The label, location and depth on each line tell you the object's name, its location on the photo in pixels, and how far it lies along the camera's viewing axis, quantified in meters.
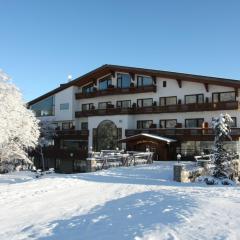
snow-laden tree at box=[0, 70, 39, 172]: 23.27
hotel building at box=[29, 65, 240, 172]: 27.66
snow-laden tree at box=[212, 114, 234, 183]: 17.10
